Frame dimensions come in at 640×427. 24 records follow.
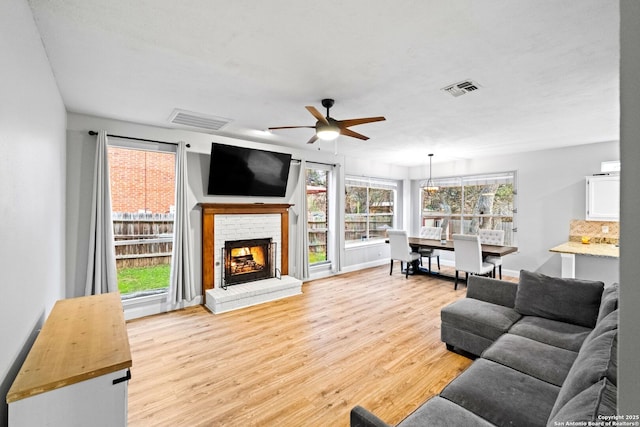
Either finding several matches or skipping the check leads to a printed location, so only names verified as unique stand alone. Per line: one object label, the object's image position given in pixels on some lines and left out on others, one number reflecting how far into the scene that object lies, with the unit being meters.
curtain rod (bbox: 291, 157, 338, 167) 5.40
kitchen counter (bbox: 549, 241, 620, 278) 3.91
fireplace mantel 4.37
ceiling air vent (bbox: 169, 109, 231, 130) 3.45
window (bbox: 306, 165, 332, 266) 6.10
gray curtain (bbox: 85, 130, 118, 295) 3.48
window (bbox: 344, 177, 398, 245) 6.78
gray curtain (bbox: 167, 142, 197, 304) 4.08
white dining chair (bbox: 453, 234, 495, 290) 4.81
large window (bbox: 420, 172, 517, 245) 6.15
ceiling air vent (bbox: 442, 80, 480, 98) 2.63
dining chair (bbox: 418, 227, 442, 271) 6.12
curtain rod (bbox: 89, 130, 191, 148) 3.53
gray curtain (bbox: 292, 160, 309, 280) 5.50
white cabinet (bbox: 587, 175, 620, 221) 4.62
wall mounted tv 4.37
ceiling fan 2.81
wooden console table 1.23
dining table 4.89
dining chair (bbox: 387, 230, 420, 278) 5.74
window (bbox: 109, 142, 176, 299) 3.96
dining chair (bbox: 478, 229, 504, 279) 5.81
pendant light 7.29
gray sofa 1.17
